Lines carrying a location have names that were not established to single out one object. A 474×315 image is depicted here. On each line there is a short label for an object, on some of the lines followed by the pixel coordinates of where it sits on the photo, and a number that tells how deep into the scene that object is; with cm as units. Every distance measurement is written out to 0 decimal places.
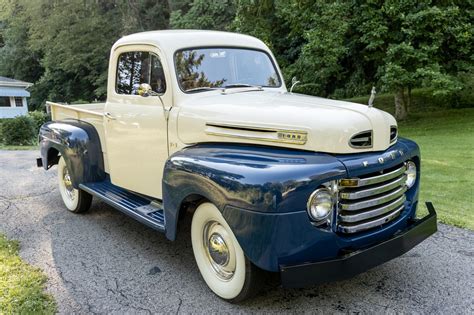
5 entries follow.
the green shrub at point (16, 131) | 1505
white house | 2884
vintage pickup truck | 265
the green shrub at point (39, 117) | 2010
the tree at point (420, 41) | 1134
